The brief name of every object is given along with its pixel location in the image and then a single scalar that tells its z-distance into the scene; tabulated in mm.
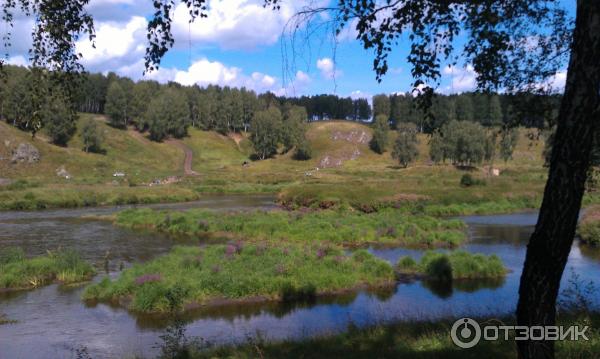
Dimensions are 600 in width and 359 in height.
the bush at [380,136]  172375
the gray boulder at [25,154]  111875
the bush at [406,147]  144625
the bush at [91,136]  133875
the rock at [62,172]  111962
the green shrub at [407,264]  30875
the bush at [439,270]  29188
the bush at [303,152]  163125
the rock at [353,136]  183712
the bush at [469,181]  86312
